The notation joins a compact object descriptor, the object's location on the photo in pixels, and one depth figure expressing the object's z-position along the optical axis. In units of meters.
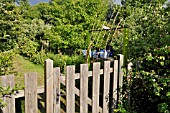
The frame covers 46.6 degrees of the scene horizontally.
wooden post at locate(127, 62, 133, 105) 3.03
